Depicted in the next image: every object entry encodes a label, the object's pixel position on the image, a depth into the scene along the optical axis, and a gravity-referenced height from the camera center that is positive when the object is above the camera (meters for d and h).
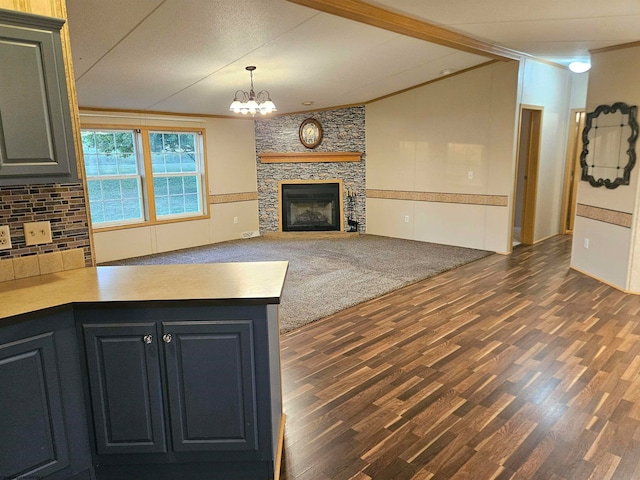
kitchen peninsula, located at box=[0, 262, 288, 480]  1.82 -0.95
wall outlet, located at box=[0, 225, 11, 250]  2.11 -0.34
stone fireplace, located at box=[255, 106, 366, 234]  8.11 +0.05
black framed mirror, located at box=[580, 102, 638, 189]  4.46 +0.15
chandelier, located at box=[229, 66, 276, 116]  4.81 +0.64
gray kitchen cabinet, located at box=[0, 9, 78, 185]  1.84 +0.29
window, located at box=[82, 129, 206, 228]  6.45 -0.15
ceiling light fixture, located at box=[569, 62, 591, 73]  5.37 +1.15
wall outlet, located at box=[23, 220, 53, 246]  2.18 -0.33
